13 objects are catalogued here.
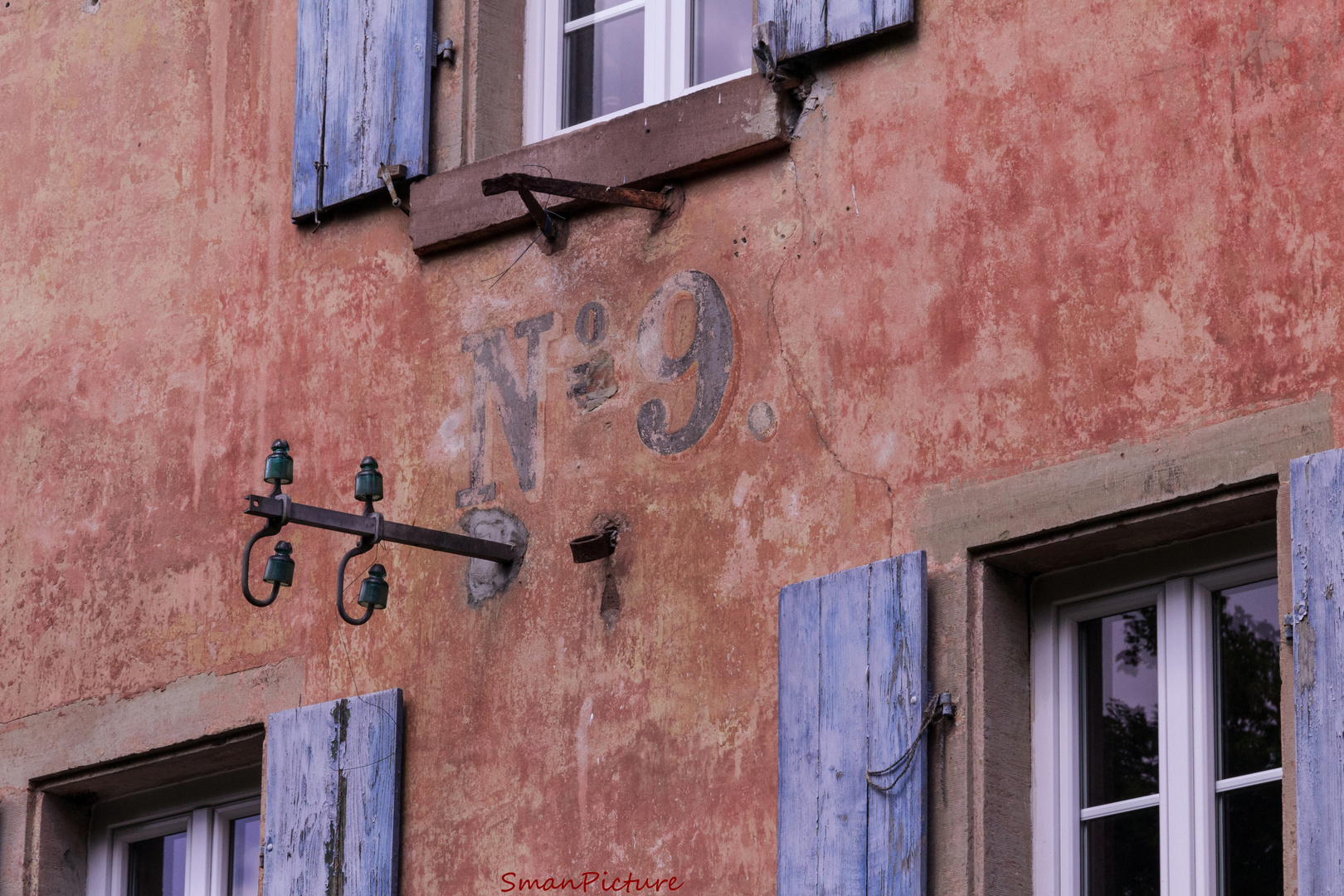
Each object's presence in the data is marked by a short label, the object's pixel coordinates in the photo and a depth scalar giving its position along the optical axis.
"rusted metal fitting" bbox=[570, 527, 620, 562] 11.42
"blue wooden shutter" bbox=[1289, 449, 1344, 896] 8.77
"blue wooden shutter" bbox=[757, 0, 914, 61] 11.08
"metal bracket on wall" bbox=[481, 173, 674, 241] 11.71
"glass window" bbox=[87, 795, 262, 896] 12.87
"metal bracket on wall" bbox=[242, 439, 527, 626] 10.86
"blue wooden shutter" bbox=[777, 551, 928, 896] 9.89
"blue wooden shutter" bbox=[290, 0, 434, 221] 12.78
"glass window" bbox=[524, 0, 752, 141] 12.35
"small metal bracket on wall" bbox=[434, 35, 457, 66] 12.79
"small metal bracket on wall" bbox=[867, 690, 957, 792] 9.93
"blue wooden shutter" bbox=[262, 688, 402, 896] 11.65
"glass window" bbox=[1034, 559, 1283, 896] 9.61
